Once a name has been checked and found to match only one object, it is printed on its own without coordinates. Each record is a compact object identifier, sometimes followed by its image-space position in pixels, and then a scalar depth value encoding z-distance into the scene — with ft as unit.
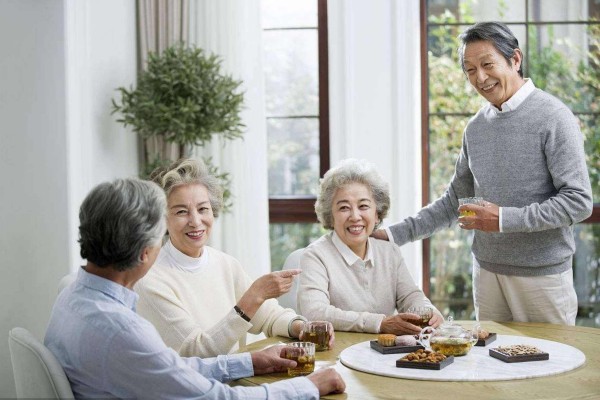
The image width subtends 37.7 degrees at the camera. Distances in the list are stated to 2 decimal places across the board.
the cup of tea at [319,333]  8.39
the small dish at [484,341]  8.41
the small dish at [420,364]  7.45
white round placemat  7.23
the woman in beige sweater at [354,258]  9.92
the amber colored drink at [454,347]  7.96
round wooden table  6.69
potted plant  14.32
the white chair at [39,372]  5.94
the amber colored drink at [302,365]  7.43
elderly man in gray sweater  10.05
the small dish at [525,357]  7.63
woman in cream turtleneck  8.29
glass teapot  7.97
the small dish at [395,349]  8.11
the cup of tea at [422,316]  8.91
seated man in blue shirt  5.91
